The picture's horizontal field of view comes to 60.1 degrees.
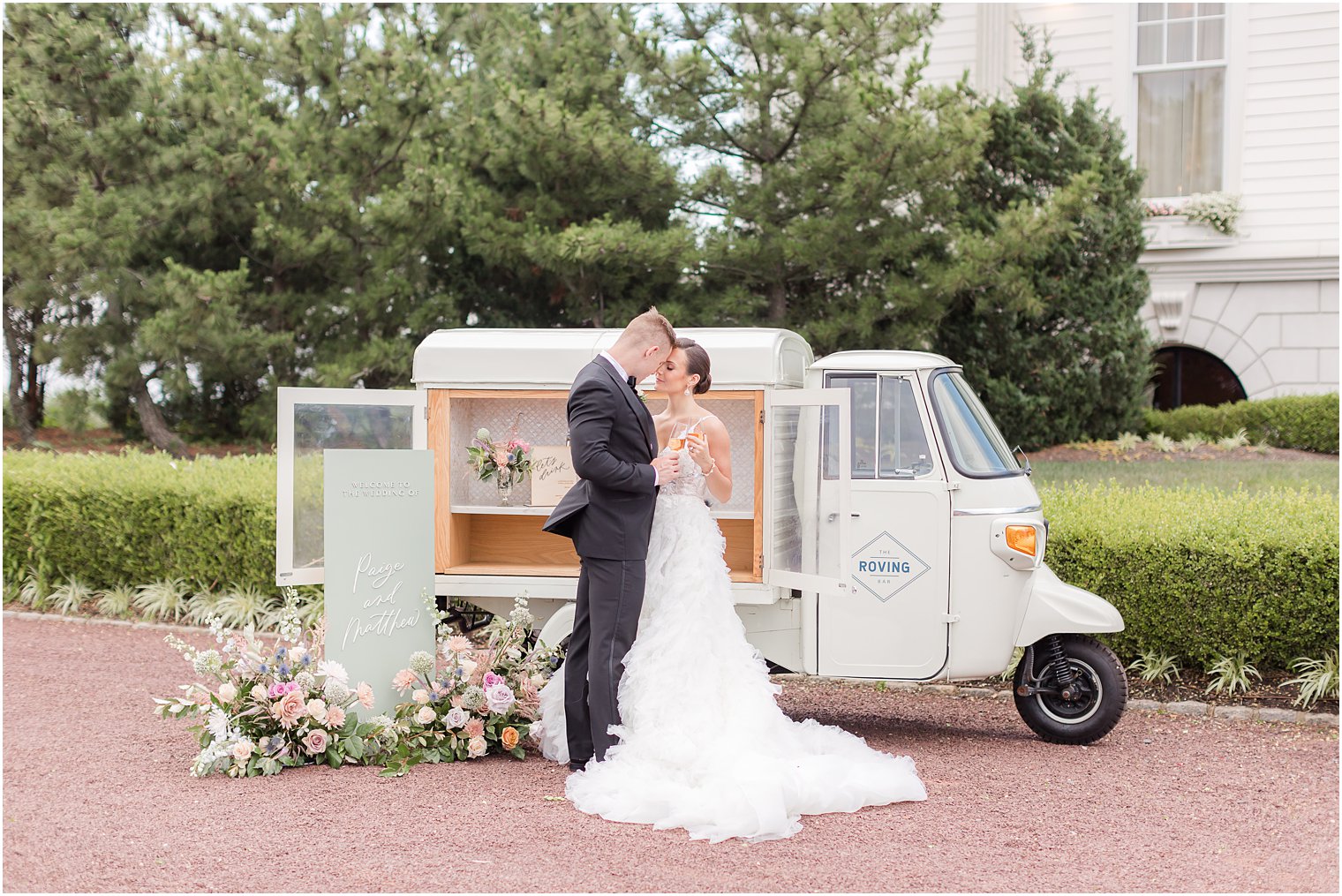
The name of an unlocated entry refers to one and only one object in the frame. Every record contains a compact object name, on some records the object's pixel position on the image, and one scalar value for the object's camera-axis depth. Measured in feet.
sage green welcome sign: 18.61
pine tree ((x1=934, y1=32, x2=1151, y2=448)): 44.78
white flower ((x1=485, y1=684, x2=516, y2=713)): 18.56
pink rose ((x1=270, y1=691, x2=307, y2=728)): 17.72
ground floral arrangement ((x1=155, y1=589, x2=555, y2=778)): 17.83
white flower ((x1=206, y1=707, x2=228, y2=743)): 17.62
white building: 53.52
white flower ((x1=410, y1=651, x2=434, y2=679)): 18.65
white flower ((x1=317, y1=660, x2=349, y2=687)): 18.21
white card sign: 21.12
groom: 17.13
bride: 15.44
